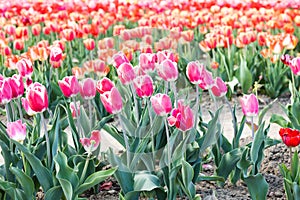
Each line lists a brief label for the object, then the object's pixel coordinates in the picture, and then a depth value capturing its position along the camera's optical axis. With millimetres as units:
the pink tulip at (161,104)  3453
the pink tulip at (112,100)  3476
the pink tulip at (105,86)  3643
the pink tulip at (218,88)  3961
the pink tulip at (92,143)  3634
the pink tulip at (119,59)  3890
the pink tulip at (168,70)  3584
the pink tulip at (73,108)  4099
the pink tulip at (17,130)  3691
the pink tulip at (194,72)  3708
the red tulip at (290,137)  3842
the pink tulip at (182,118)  3510
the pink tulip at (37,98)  3521
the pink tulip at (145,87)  3544
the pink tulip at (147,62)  3711
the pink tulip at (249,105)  4023
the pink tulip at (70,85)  3856
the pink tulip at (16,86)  3858
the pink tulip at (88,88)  3754
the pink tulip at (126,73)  3643
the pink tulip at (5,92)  3774
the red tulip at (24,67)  4543
